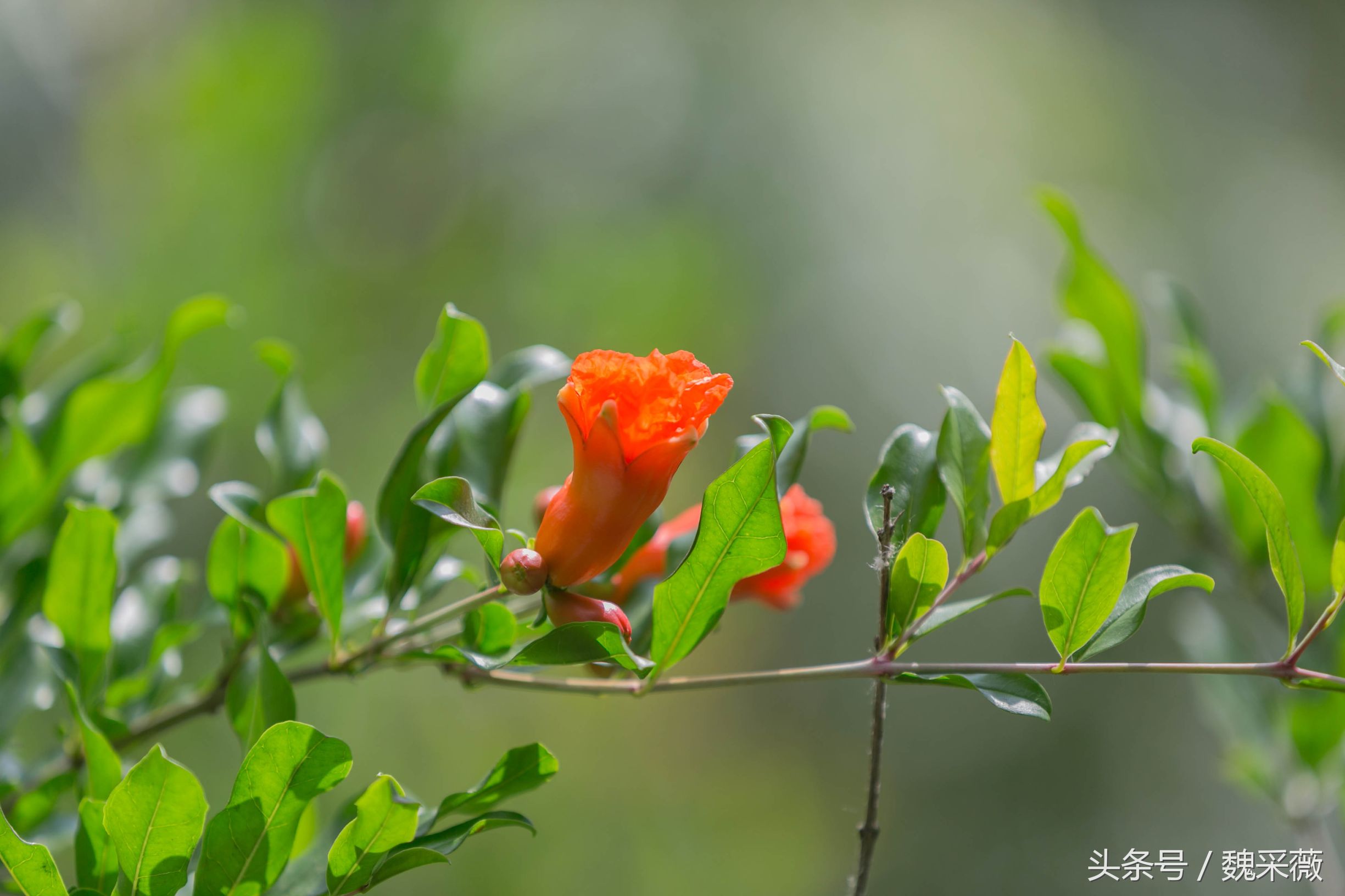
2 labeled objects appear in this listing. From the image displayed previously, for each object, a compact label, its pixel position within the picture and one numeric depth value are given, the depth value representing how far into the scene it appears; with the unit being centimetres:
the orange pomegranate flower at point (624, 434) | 189
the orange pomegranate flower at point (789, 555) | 194
